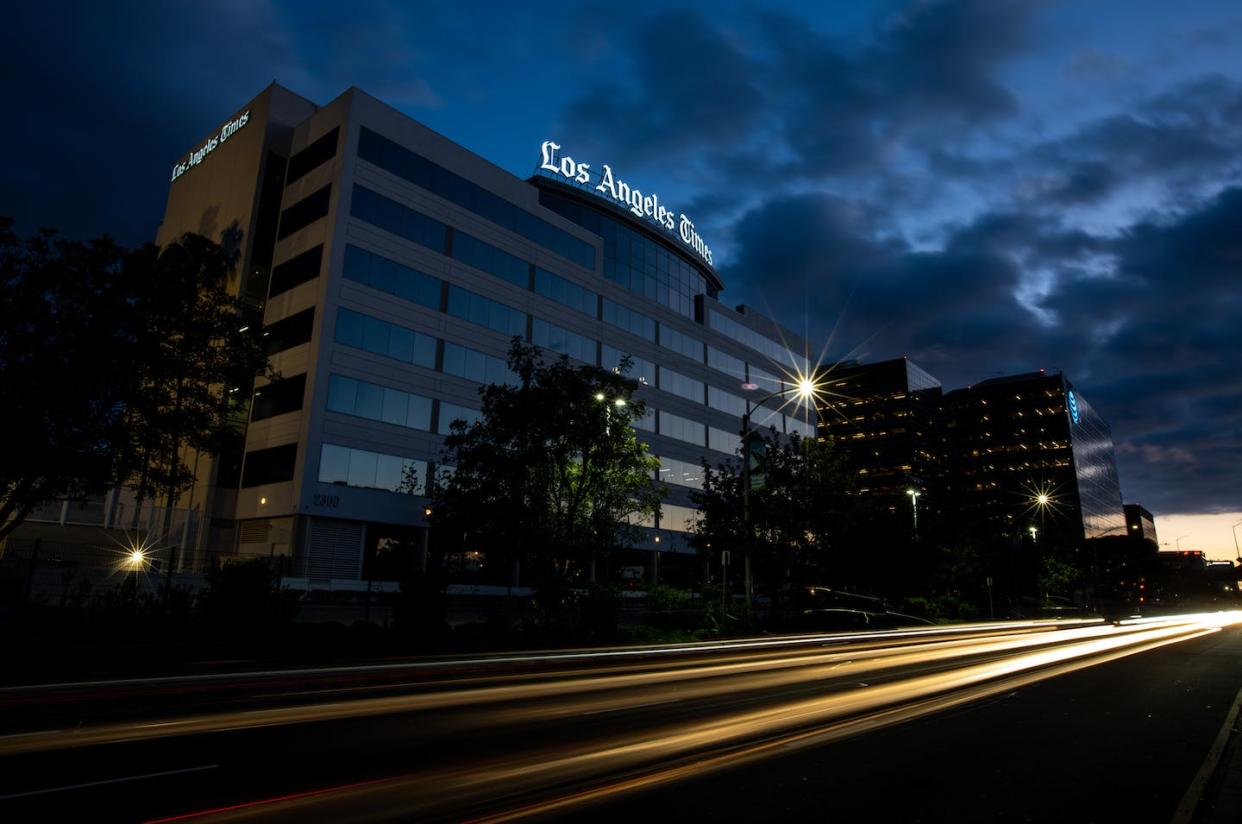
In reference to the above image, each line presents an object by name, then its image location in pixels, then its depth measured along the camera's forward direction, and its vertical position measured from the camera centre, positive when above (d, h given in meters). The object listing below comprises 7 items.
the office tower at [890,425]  166.62 +37.37
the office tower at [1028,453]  176.62 +33.96
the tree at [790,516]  34.75 +3.34
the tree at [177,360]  29.44 +9.43
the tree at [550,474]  27.91 +4.16
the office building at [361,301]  43.53 +18.96
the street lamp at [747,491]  29.37 +3.82
